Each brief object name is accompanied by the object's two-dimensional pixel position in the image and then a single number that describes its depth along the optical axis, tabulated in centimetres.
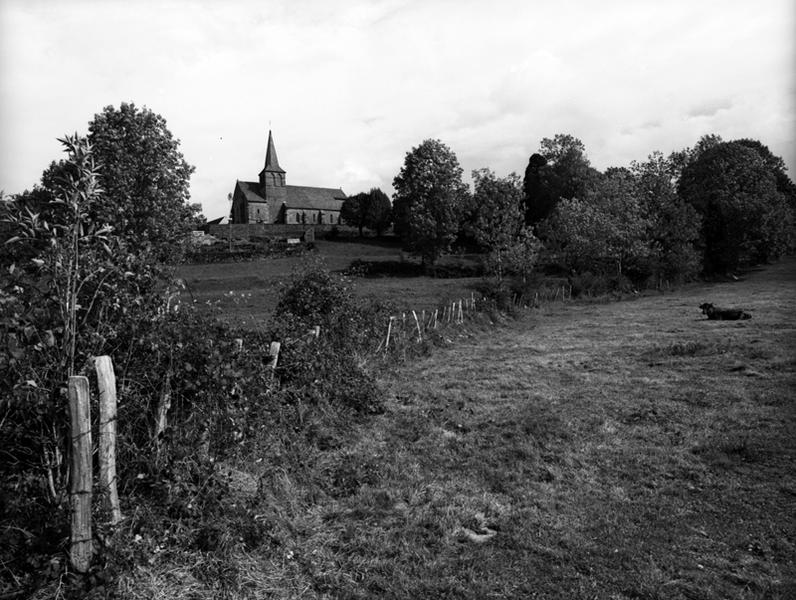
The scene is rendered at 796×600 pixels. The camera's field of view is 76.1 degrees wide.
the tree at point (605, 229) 4288
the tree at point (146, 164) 2630
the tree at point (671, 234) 4559
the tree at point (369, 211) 8462
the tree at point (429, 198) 5441
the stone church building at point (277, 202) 10184
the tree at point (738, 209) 4997
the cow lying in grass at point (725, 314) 2311
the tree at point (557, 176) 6469
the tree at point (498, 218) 4072
